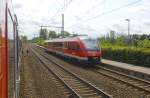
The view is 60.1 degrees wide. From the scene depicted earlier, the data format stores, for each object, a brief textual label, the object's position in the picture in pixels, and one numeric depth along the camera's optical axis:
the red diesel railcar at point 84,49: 11.17
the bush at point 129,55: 10.05
